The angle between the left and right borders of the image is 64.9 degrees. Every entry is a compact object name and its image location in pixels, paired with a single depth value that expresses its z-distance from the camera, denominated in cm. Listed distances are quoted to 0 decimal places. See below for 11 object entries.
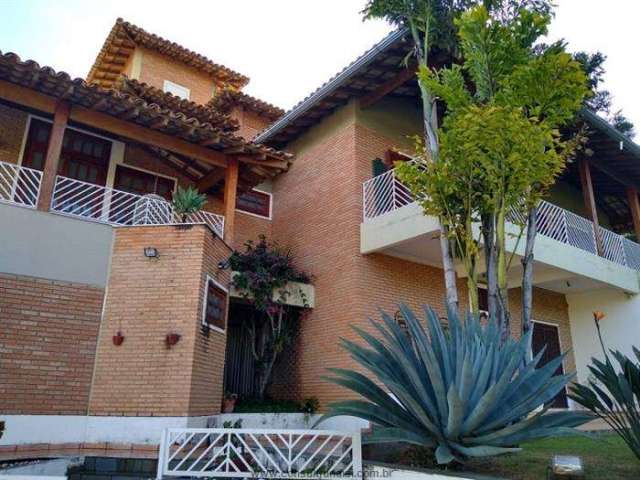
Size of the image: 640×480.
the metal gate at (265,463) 536
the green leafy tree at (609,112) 1786
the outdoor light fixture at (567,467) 434
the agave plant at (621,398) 477
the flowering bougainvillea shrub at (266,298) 1082
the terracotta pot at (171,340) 830
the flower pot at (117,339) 832
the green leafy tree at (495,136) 647
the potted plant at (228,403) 985
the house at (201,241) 797
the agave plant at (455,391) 440
